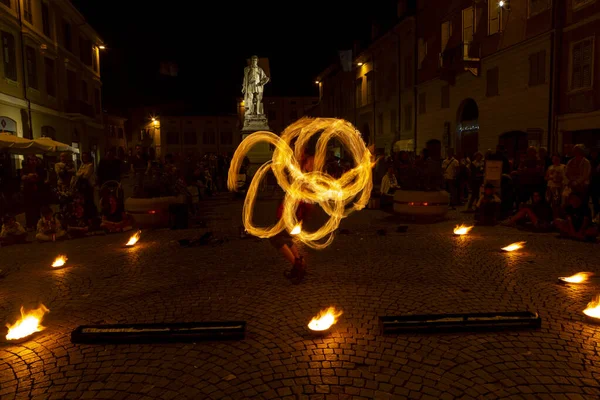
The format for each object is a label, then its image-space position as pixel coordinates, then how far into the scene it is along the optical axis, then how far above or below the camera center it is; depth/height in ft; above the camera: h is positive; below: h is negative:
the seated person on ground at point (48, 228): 35.19 -4.83
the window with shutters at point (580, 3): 58.91 +19.90
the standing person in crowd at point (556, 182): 39.73 -2.06
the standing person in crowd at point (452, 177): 54.75 -2.09
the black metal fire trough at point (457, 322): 15.84 -5.61
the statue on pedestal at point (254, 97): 93.76 +13.30
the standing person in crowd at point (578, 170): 36.86 -0.99
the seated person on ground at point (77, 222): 37.32 -4.73
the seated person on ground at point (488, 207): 39.65 -4.10
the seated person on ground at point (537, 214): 36.60 -4.48
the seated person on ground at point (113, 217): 39.22 -4.57
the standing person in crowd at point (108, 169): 42.83 -0.40
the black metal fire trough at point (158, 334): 15.42 -5.67
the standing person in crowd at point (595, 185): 38.60 -2.29
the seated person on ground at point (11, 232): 34.35 -4.95
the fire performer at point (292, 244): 22.84 -4.14
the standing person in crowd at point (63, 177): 42.51 -1.08
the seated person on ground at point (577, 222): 31.73 -4.59
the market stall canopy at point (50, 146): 57.19 +2.51
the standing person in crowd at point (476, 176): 50.31 -1.86
